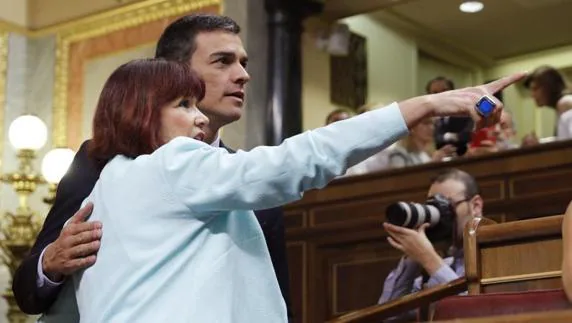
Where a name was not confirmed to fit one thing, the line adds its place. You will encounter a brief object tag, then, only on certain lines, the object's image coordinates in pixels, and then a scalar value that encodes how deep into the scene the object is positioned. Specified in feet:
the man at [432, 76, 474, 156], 18.64
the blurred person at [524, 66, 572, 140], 21.31
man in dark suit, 6.63
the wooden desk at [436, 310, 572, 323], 4.61
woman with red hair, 5.89
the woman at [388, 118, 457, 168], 20.88
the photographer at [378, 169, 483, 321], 12.89
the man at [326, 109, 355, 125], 21.80
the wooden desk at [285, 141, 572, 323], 17.57
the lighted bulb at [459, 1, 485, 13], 29.53
